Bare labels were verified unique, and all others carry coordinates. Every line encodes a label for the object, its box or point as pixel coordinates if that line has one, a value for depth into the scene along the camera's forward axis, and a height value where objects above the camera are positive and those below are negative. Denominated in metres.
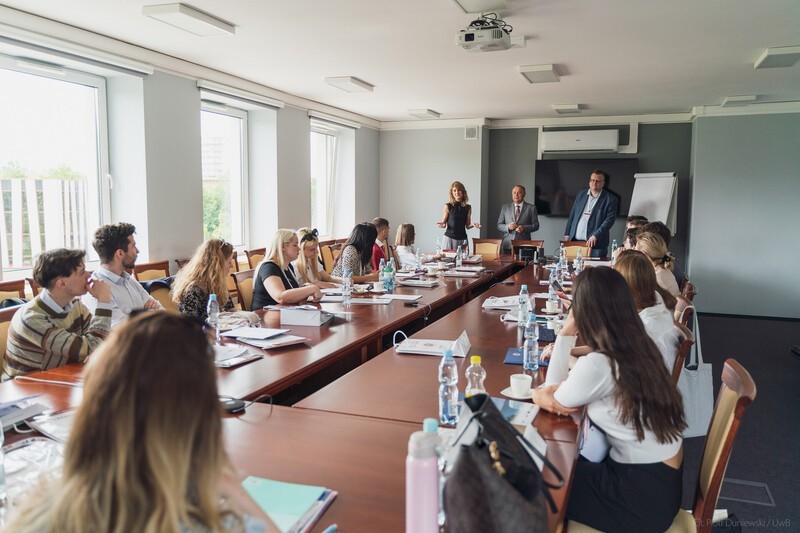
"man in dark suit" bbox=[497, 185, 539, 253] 8.02 -0.07
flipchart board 8.41 +0.25
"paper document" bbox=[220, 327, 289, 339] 2.85 -0.59
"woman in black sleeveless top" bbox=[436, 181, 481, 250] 7.68 -0.03
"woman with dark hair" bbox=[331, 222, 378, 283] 5.15 -0.36
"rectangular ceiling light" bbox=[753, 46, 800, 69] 4.94 +1.34
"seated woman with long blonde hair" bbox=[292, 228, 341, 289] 4.69 -0.38
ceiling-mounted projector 3.90 +1.16
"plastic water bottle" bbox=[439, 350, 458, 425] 1.84 -0.57
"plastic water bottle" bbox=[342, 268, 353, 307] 3.84 -0.51
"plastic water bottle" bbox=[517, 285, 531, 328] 3.18 -0.52
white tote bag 3.07 -0.93
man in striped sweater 2.42 -0.48
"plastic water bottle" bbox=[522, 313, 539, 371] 2.38 -0.56
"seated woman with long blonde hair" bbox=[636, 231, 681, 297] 3.98 -0.28
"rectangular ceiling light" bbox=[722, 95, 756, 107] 7.08 +1.37
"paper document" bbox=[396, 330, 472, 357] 2.63 -0.60
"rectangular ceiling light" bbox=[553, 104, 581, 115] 7.92 +1.41
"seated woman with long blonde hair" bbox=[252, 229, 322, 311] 3.84 -0.45
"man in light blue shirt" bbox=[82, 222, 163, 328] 3.29 -0.30
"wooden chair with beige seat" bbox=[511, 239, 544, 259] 7.53 -0.40
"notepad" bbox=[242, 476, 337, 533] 1.23 -0.63
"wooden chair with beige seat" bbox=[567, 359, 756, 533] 1.66 -0.67
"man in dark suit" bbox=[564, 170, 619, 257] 7.49 -0.01
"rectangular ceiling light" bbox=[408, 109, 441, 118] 8.53 +1.43
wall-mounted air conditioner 8.62 +1.07
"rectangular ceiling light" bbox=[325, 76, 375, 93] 6.24 +1.36
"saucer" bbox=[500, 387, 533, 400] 2.06 -0.62
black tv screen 8.81 +0.51
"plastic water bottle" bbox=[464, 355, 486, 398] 2.03 -0.55
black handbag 1.00 -0.47
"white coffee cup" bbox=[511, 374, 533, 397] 2.05 -0.59
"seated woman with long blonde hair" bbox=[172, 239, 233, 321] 3.44 -0.40
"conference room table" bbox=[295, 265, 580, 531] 1.71 -0.63
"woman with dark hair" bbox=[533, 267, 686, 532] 1.73 -0.58
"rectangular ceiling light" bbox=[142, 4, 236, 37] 3.97 +1.32
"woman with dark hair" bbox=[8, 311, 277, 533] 0.79 -0.32
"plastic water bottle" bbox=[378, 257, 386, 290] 4.56 -0.53
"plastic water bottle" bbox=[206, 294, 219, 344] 2.84 -0.49
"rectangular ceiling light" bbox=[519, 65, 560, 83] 5.59 +1.34
